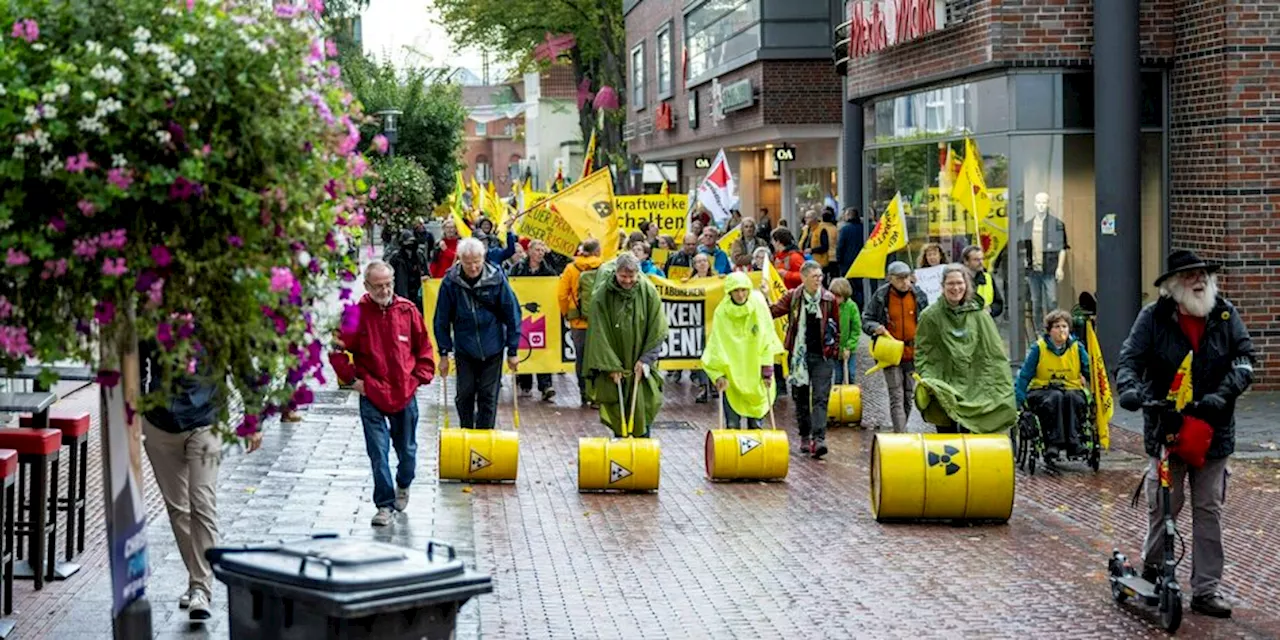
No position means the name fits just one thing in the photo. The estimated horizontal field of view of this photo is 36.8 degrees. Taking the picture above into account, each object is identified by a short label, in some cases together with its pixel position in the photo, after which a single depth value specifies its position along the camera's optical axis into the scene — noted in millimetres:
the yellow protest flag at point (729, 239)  24203
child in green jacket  16734
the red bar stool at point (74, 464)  10922
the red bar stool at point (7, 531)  9215
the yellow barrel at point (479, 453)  14227
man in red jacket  12023
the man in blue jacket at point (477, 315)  13969
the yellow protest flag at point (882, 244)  20922
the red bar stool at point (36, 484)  10016
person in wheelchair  14734
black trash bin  6379
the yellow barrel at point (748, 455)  14367
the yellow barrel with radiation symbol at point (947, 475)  12477
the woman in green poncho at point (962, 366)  13258
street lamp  39100
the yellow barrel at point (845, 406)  18125
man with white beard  9789
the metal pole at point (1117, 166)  20328
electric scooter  9430
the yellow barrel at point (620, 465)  13922
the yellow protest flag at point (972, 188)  19531
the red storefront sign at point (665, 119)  48656
